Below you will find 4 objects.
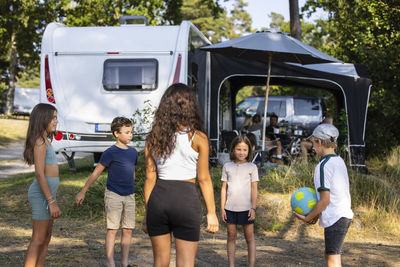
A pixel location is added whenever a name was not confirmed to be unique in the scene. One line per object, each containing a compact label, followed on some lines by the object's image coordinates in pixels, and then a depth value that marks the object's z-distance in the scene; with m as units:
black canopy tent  10.39
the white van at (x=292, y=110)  15.31
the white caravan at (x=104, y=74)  9.67
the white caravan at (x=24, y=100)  43.38
